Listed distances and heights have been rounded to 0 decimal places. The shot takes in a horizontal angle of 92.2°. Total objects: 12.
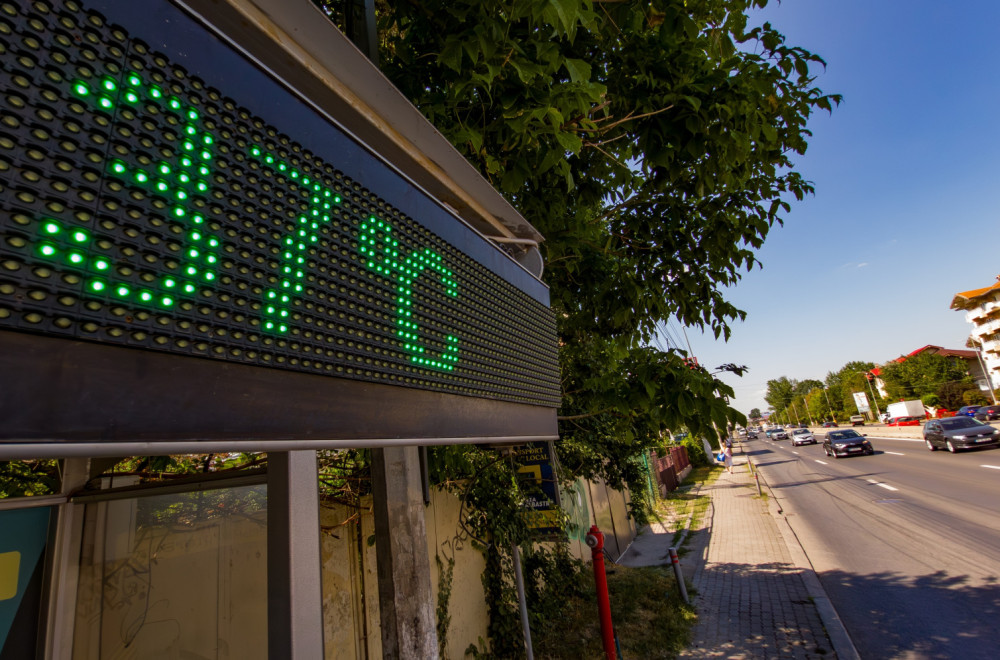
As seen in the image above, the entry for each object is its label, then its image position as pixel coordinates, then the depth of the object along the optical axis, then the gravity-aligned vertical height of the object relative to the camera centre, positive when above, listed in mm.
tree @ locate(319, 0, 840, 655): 2355 +1967
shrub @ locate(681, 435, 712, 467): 33634 -2073
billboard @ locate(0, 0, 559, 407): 716 +524
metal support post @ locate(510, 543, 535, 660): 4954 -1567
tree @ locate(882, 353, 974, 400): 56719 +2765
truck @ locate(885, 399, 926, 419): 52625 -992
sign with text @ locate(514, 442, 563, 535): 6207 -536
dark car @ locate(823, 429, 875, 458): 26000 -1944
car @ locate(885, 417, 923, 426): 49312 -2191
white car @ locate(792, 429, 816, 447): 43844 -2227
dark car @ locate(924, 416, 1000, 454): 20594 -1759
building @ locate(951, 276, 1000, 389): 60875 +9001
